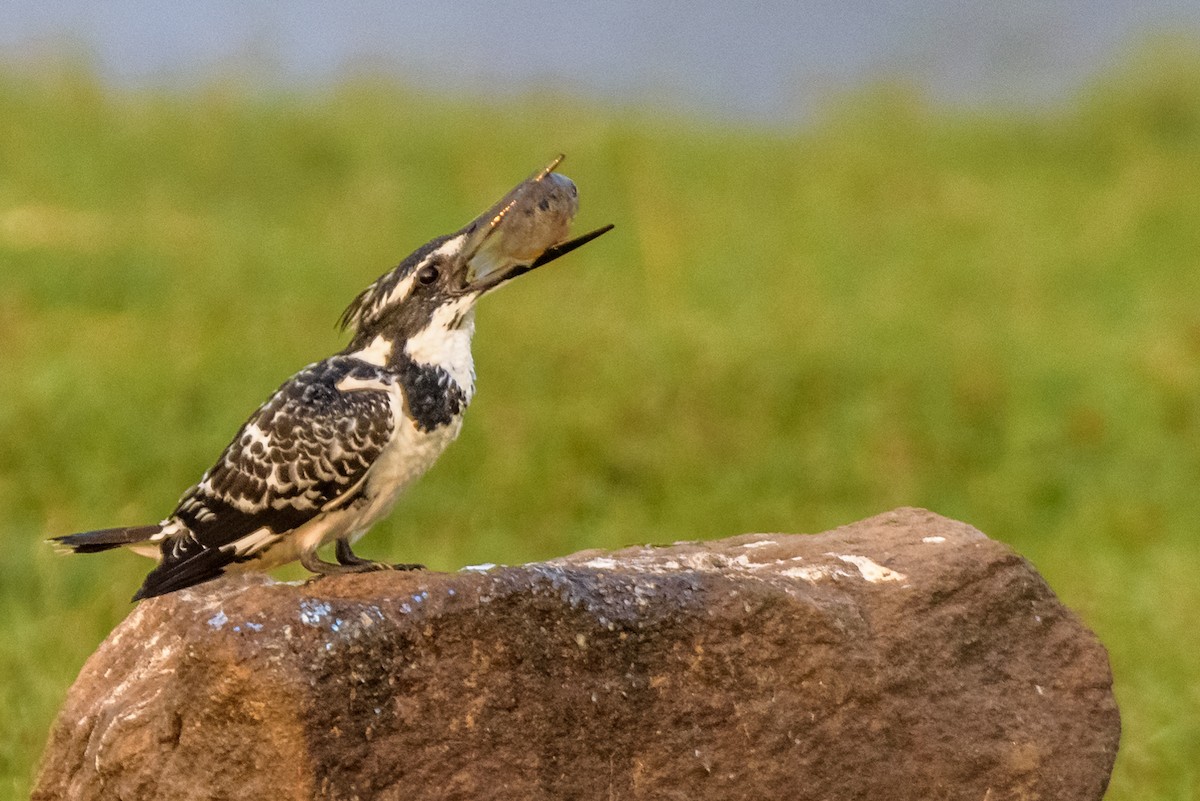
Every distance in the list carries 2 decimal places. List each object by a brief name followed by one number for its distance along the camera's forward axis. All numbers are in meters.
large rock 6.62
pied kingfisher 7.17
